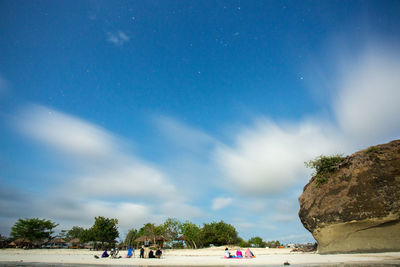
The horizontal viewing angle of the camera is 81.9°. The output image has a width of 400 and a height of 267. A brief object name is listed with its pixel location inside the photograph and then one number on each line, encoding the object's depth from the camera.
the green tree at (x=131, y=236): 71.97
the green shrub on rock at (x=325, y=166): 23.69
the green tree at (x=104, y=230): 78.06
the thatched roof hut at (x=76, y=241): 91.44
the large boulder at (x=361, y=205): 19.03
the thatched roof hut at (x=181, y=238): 75.00
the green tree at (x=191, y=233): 72.00
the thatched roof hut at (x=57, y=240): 91.40
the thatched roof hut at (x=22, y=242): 78.71
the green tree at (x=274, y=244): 81.43
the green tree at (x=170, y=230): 72.19
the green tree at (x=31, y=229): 79.50
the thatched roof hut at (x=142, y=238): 76.12
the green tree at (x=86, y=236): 80.75
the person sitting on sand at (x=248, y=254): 27.47
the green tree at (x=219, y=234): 74.19
